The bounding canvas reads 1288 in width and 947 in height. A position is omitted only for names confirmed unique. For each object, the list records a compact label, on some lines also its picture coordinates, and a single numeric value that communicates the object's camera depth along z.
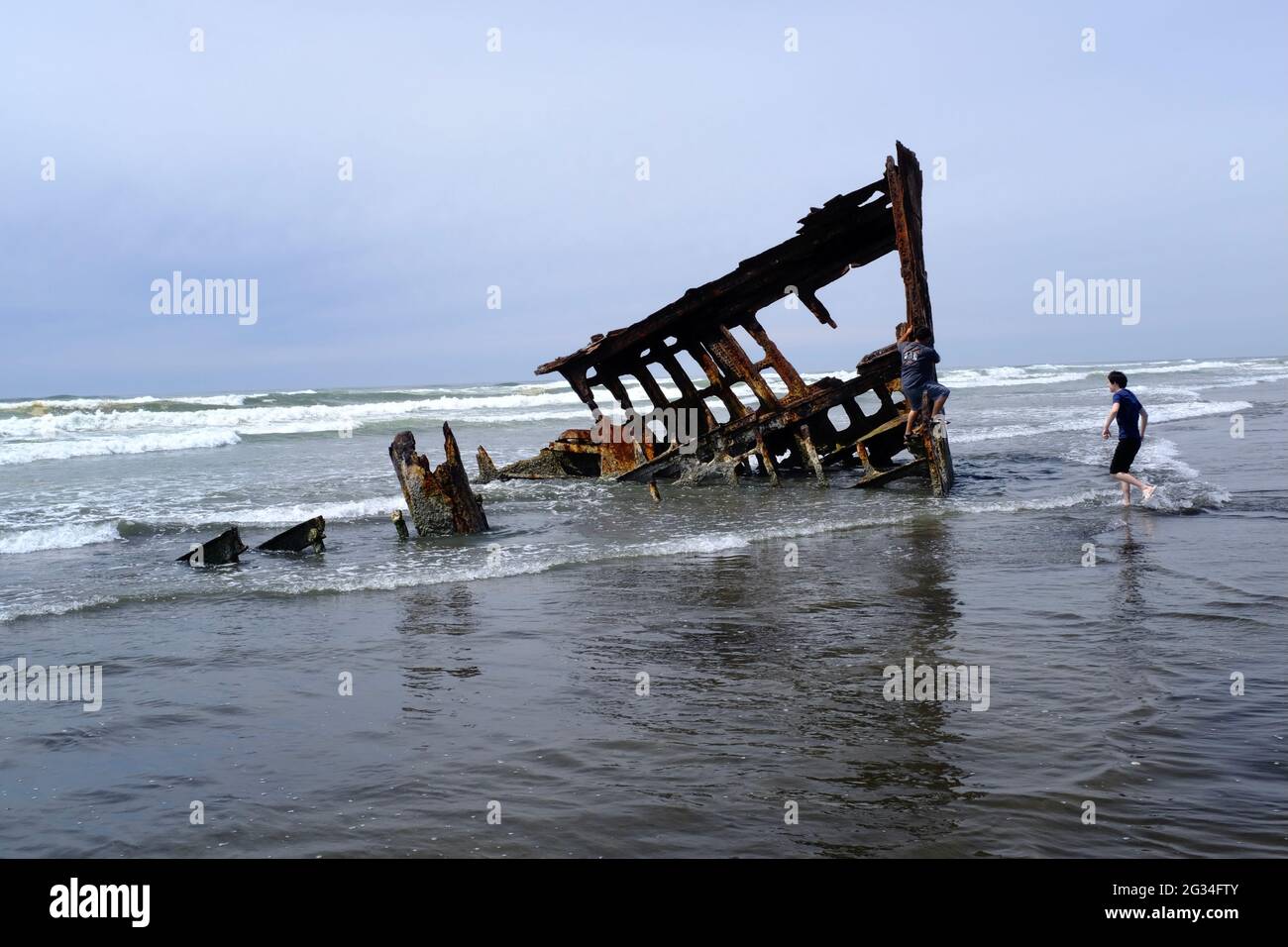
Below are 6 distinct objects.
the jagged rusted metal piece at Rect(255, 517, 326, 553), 9.27
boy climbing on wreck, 10.67
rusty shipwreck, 11.45
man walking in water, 9.85
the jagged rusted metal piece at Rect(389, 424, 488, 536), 10.03
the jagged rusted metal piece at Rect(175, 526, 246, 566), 8.71
